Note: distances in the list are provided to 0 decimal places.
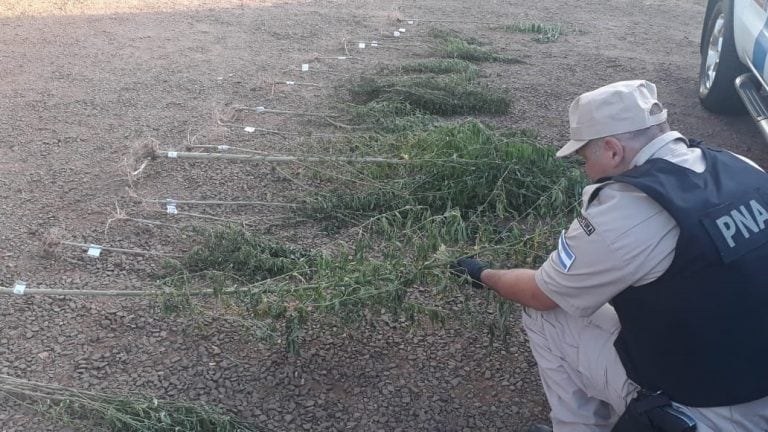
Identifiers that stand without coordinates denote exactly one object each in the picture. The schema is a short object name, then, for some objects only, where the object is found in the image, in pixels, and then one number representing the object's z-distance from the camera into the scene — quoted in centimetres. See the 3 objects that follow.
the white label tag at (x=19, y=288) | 339
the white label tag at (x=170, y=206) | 428
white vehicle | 482
